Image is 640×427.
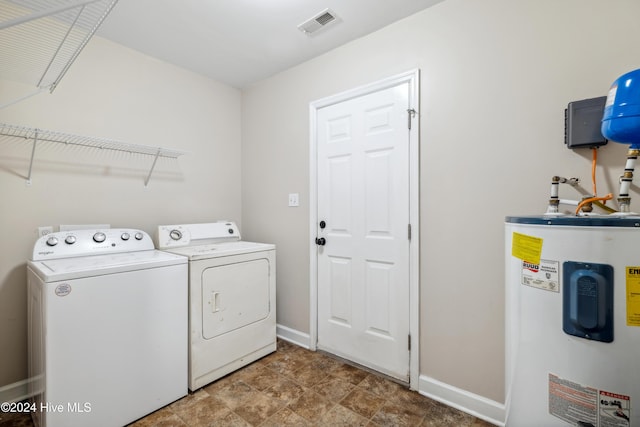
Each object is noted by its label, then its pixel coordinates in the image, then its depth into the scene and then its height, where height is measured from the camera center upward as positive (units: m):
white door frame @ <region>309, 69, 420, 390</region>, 1.81 -0.07
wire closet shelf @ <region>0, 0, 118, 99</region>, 1.11 +0.77
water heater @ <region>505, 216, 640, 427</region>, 0.86 -0.38
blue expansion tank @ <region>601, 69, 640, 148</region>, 0.93 +0.34
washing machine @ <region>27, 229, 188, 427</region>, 1.33 -0.66
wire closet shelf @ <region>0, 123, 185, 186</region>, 1.71 +0.48
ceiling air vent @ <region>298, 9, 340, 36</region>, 1.84 +1.29
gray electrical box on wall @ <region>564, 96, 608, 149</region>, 1.23 +0.39
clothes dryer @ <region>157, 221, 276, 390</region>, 1.84 -0.66
